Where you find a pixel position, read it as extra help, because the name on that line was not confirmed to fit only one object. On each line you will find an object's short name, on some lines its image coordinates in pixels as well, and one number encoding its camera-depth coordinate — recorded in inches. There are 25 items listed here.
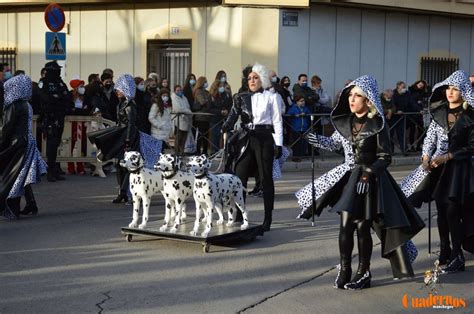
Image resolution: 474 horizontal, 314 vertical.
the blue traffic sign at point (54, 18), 692.7
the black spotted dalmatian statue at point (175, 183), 390.3
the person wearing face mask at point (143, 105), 646.5
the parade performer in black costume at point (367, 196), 310.5
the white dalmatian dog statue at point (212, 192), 381.4
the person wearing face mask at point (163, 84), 767.3
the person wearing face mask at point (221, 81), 753.0
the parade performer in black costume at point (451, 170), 353.4
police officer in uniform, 620.1
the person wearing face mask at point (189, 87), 773.1
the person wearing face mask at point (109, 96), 686.5
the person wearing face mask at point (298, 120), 746.8
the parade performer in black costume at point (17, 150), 463.8
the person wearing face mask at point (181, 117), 731.4
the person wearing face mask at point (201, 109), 743.1
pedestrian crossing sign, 690.8
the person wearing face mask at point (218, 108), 741.3
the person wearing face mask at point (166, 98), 706.9
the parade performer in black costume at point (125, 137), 504.7
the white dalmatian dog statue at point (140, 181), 410.3
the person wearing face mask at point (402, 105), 819.4
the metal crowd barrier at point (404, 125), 773.9
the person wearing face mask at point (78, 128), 667.4
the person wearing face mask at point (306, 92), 780.6
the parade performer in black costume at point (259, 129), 423.5
